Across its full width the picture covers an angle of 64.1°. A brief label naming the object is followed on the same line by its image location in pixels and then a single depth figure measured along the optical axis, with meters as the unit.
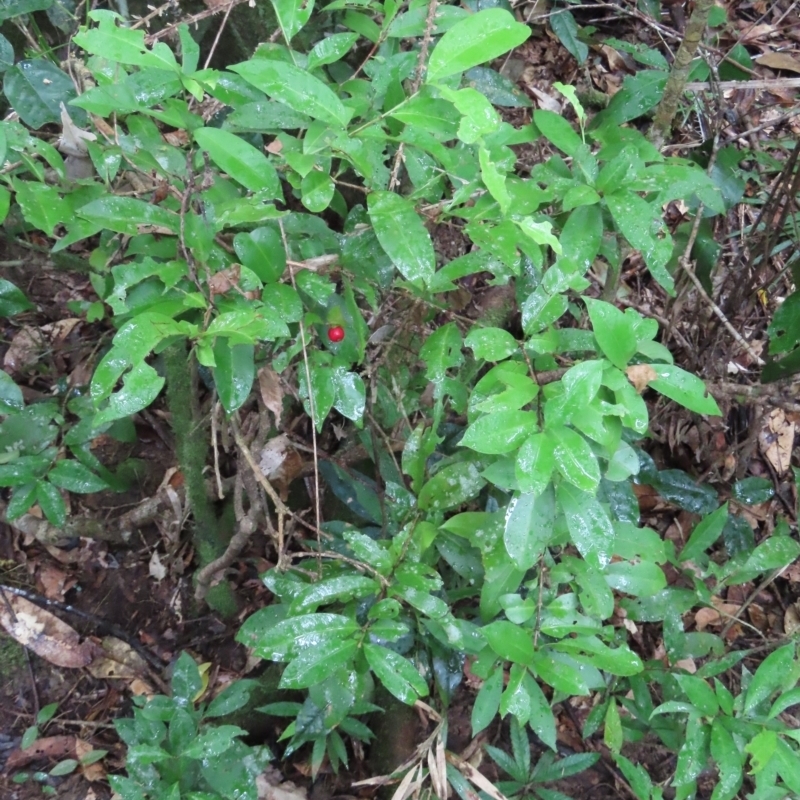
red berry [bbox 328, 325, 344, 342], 1.24
